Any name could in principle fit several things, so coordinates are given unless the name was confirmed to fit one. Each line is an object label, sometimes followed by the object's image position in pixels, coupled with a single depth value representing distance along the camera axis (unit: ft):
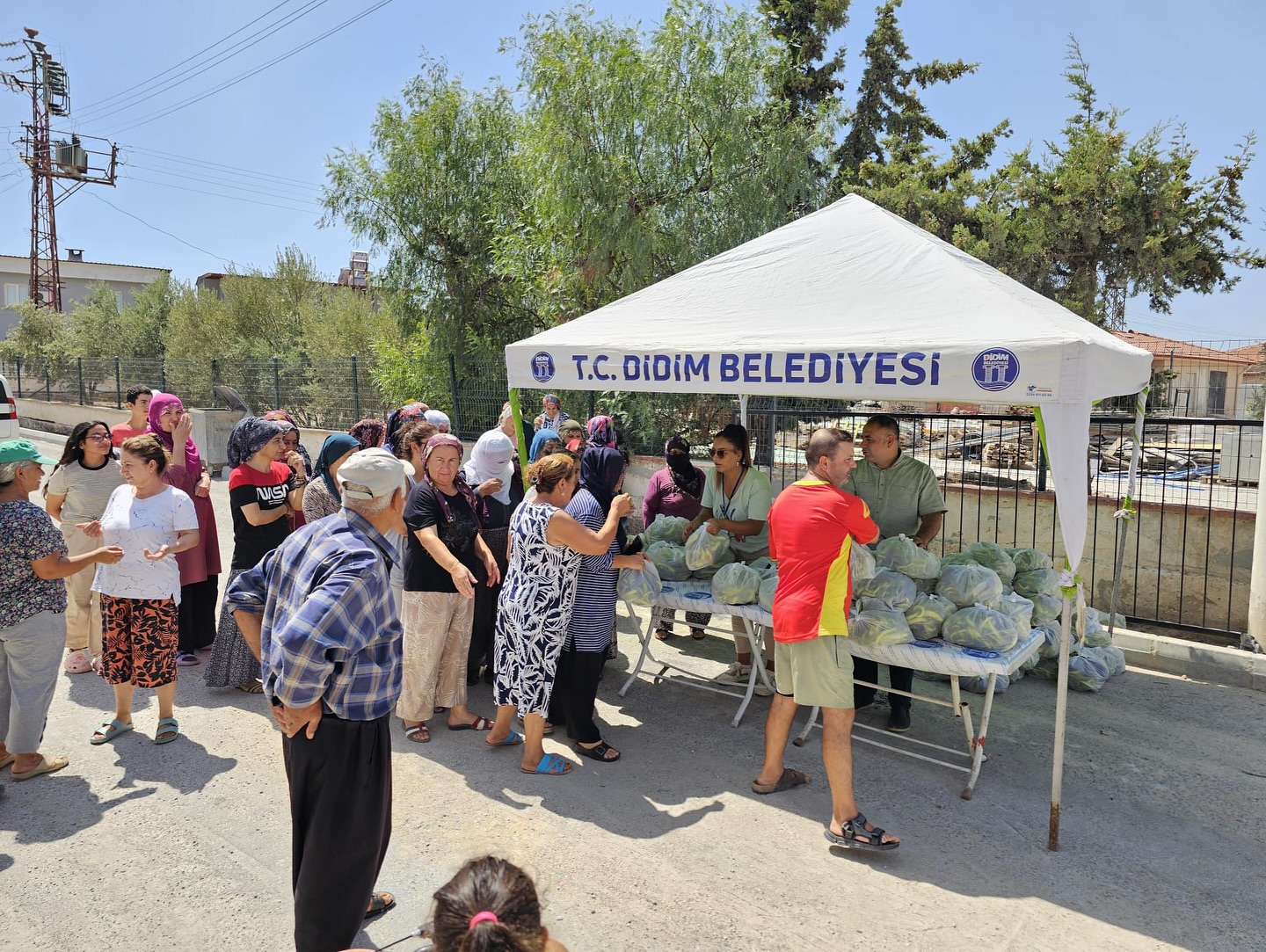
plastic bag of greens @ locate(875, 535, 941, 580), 15.16
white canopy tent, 12.21
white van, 29.30
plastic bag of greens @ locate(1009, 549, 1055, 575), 17.84
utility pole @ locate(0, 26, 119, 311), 121.39
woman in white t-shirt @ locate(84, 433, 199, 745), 14.84
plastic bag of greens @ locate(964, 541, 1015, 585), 17.11
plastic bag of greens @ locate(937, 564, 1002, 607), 14.66
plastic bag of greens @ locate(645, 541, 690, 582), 18.08
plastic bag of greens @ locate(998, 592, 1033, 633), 14.53
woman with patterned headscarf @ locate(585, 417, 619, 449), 21.75
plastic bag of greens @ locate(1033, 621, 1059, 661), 17.43
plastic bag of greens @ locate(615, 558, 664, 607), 17.26
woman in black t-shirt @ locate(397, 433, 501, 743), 15.15
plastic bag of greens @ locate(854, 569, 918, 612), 14.58
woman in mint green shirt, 18.03
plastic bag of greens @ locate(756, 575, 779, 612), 15.64
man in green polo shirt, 16.93
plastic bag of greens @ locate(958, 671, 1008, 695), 17.85
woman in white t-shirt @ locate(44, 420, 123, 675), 17.74
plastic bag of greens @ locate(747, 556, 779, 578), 16.48
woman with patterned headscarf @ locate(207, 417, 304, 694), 17.04
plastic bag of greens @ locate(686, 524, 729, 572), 17.49
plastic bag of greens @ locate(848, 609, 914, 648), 14.14
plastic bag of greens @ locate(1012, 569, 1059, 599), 17.04
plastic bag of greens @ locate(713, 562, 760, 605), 16.02
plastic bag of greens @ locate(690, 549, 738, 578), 17.98
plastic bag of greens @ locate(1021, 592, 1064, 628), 16.62
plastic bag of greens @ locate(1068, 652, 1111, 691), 18.44
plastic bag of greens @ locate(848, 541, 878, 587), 13.74
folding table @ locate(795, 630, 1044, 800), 13.53
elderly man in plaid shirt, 8.43
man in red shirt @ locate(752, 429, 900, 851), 12.10
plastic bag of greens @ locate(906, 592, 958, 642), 14.48
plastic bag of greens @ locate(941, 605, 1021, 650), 13.83
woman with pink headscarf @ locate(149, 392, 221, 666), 19.40
